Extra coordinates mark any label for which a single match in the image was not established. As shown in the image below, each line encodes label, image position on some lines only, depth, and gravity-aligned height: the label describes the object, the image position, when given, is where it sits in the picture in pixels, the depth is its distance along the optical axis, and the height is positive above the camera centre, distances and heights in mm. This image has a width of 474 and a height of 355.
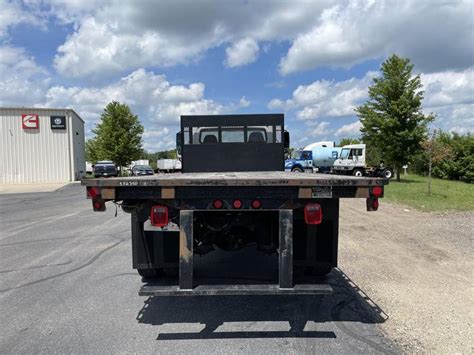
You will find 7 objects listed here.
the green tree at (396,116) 27109 +3035
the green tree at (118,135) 45625 +2832
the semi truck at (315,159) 37531 -208
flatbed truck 3238 -627
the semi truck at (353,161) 33875 -370
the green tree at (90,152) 65219 +945
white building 32844 +1070
